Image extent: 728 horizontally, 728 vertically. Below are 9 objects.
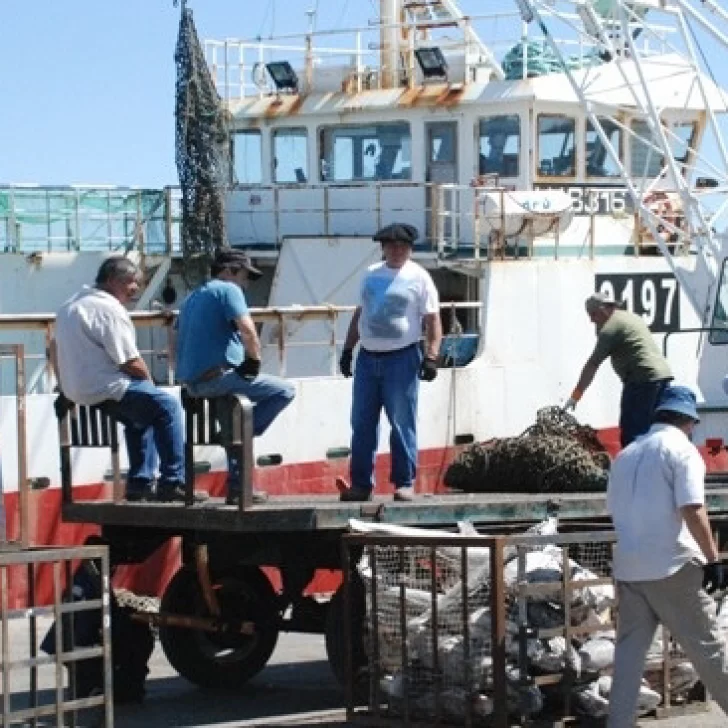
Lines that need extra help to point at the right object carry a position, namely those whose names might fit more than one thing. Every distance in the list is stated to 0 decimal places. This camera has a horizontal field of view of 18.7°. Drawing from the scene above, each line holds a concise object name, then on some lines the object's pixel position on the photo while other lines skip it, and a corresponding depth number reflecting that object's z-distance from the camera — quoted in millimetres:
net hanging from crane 23438
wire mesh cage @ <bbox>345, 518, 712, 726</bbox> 9922
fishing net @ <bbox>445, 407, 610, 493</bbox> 12414
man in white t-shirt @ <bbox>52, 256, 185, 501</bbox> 11492
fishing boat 21047
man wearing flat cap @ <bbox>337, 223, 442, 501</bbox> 11672
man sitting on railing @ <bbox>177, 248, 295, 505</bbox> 11461
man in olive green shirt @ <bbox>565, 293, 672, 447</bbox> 13664
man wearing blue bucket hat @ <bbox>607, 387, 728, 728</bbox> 9461
